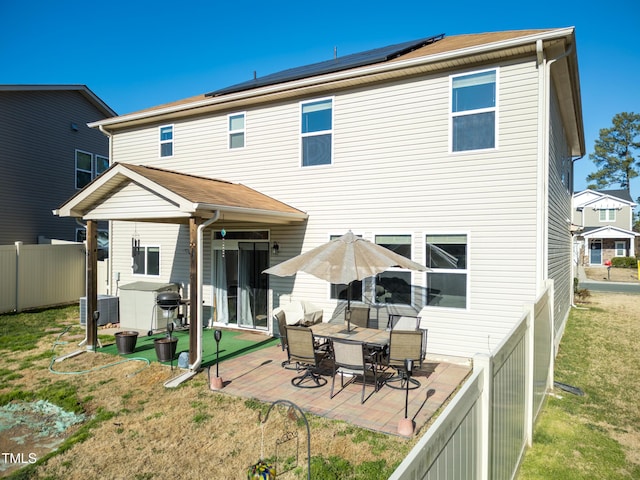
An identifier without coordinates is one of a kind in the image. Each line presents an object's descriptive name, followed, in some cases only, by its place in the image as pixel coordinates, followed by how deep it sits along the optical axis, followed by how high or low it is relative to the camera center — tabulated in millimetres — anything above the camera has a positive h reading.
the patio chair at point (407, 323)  7480 -1681
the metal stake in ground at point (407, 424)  4777 -2307
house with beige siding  7297 +1150
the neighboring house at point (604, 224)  36906 +1255
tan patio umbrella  6191 -439
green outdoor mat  8258 -2556
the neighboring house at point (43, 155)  15195 +3408
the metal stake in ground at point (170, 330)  7635 -1856
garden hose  7219 -2530
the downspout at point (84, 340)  8641 -2356
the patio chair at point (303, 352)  6238 -1888
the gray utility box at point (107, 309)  11297 -2163
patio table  6346 -1708
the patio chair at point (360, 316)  8242 -1695
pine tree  49594 +10787
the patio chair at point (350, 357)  5793 -1822
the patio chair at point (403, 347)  5922 -1706
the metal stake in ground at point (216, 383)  6391 -2403
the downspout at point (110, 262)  12859 -890
